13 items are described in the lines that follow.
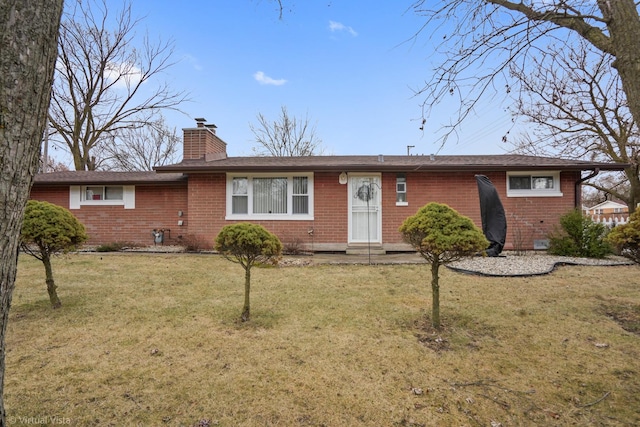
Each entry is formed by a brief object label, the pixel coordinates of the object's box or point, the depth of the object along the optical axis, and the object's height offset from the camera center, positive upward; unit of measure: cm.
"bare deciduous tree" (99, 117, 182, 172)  2732 +629
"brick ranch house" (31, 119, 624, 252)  1052 +84
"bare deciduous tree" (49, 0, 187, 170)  1958 +890
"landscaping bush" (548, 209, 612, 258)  887 -50
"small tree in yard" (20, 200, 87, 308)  454 -15
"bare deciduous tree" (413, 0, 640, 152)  286 +172
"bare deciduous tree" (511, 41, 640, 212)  1371 +422
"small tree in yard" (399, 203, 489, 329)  409 -19
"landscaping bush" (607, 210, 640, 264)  470 -25
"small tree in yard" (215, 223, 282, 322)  433 -32
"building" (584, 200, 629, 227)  4381 +173
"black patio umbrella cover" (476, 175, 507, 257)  905 +13
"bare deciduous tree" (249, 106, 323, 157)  2708 +704
